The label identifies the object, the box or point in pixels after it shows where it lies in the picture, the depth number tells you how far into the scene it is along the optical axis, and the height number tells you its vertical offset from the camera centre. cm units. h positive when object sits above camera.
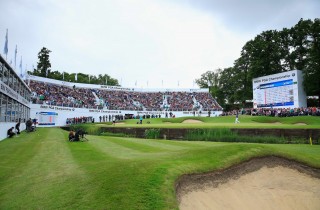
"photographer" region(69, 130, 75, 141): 2019 -157
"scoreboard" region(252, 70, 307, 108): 4822 +480
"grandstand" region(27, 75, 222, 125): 5584 +403
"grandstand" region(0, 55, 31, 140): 2367 +199
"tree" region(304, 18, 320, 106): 4850 +1037
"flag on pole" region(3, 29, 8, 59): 3294 +859
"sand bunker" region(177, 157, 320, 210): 747 -236
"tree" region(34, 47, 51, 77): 8325 +1748
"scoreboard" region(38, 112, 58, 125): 5250 -39
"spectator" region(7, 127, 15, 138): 2578 -167
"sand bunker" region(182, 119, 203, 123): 4955 -103
